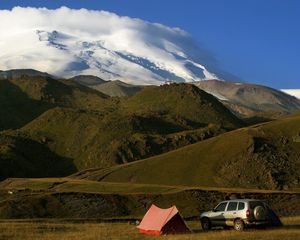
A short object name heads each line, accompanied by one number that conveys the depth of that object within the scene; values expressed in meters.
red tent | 34.62
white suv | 33.97
